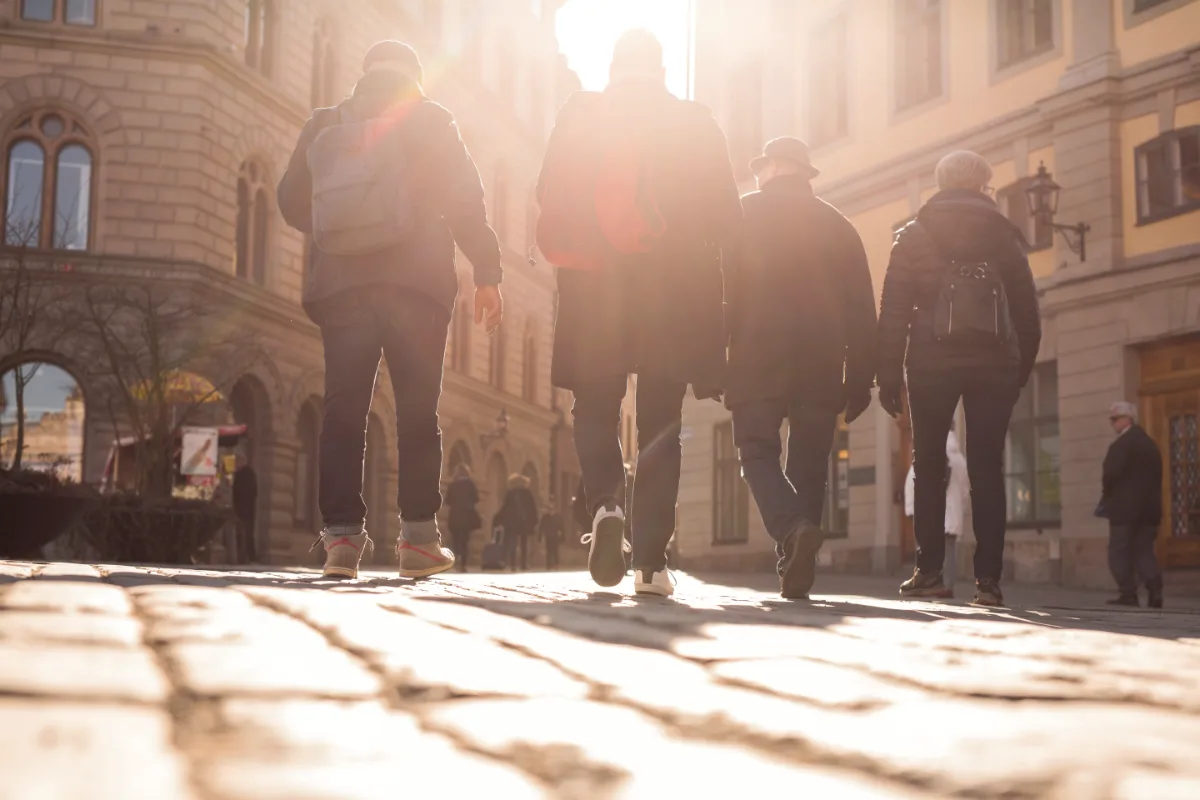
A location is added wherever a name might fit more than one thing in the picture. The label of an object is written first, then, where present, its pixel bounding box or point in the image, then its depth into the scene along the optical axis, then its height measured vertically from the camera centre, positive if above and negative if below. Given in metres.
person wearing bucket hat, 6.54 +0.94
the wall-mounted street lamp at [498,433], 39.41 +2.92
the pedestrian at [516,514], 28.70 +0.69
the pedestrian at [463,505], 27.47 +0.80
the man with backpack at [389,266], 6.27 +1.12
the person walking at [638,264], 6.03 +1.09
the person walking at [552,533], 36.22 +0.47
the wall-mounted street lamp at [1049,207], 19.80 +4.30
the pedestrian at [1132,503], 13.56 +0.49
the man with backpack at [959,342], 7.35 +0.98
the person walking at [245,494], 24.11 +0.82
